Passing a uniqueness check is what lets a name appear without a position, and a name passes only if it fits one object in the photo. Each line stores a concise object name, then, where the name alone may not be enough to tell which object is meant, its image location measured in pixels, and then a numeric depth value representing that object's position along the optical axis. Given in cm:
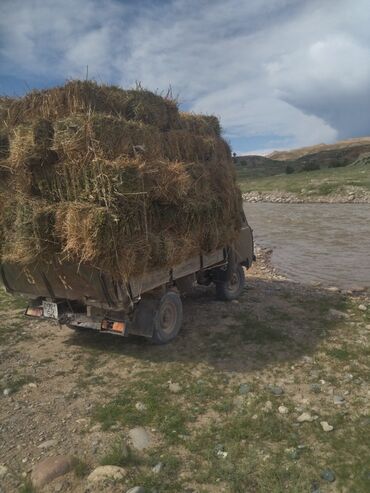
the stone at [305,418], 523
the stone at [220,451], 455
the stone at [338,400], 564
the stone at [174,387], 604
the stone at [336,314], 916
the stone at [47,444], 480
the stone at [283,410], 541
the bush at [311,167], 6456
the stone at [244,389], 595
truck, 655
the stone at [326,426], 502
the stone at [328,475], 420
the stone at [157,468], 433
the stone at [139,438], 477
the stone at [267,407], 547
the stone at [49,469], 420
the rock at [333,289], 1166
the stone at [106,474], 420
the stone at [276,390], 591
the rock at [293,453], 450
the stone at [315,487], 404
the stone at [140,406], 552
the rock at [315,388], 598
